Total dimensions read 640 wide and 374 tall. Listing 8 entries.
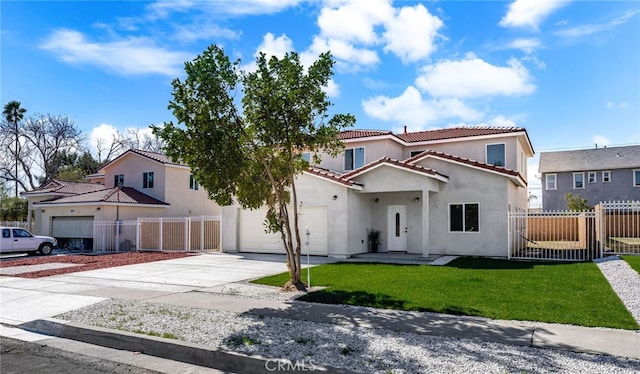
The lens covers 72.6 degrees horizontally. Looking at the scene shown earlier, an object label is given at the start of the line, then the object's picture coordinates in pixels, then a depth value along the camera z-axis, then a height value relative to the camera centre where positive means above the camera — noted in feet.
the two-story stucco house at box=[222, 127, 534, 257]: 58.13 +1.79
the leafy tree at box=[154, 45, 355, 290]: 30.66 +6.34
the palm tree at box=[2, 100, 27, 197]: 142.82 +32.61
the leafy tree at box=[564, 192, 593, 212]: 103.68 +2.21
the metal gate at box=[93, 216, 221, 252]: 76.52 -4.16
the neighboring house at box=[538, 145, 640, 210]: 117.91 +10.52
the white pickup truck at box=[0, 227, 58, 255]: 70.33 -5.06
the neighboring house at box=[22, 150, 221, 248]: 85.46 +2.99
